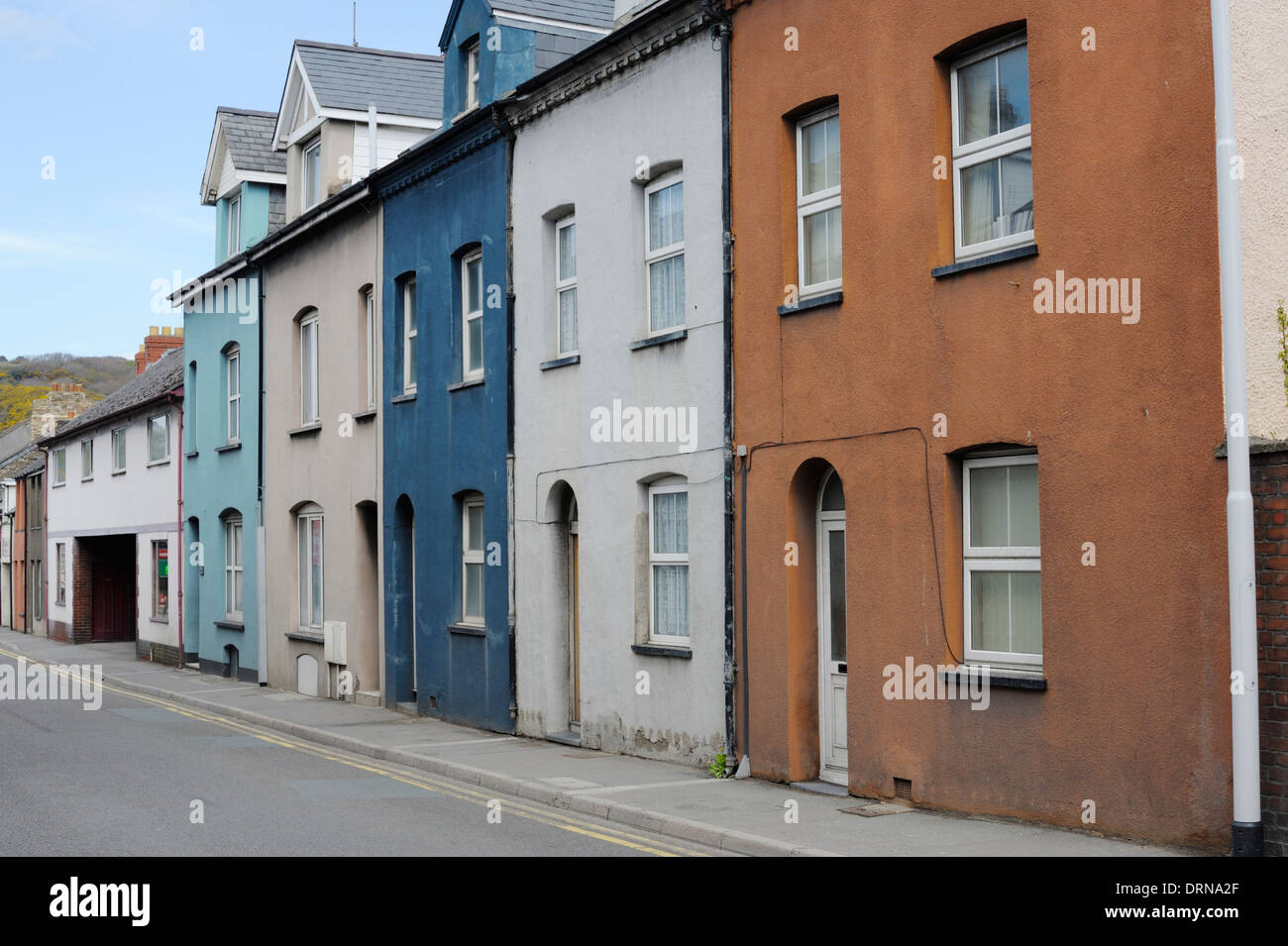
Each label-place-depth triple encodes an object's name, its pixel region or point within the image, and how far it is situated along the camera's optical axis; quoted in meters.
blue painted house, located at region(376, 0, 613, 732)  17.88
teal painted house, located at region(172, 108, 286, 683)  27.06
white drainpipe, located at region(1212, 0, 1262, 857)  8.48
